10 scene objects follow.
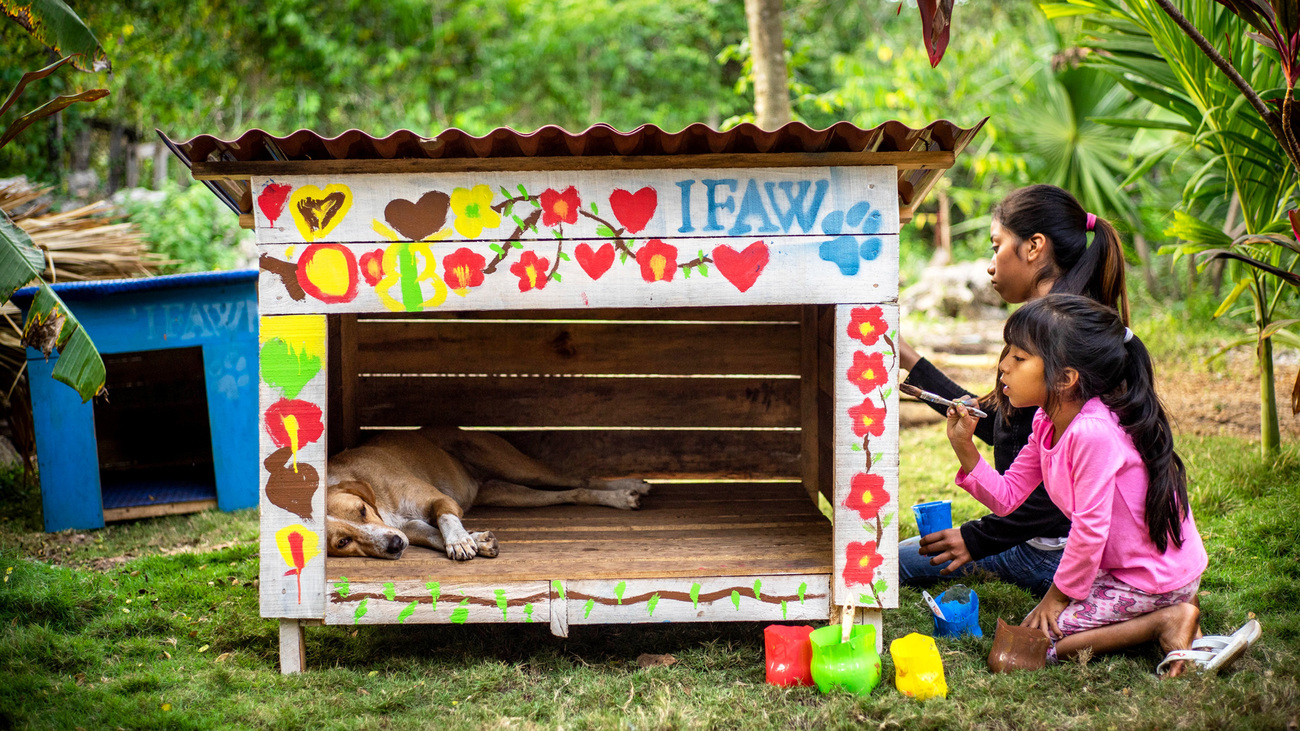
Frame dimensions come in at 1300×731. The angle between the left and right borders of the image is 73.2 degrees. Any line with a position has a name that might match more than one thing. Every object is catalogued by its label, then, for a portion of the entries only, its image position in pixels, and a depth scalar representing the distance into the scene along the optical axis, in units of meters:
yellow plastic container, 2.80
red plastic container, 2.95
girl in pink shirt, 2.87
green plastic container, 2.85
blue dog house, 4.98
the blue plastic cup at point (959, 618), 3.35
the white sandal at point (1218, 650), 2.78
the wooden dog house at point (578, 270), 2.92
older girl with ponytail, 3.38
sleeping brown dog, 3.48
